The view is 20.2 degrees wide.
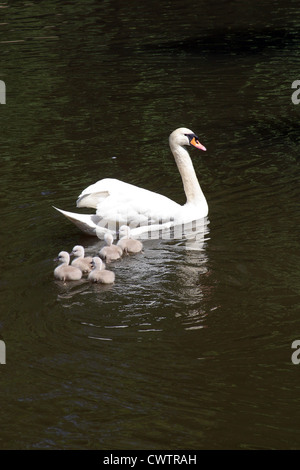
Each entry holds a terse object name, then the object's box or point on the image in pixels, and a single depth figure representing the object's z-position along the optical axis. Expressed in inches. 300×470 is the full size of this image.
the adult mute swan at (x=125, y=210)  359.3
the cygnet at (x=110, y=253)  333.7
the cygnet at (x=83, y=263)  323.6
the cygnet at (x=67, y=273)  314.7
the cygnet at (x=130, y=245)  341.3
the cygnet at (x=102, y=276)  309.7
